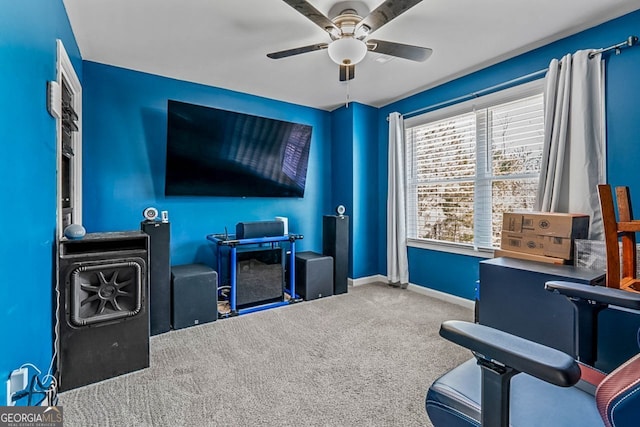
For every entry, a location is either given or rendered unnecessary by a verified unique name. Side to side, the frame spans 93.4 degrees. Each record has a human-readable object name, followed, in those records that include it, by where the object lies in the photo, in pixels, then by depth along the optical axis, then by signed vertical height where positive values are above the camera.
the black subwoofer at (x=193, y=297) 2.70 -0.75
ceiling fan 1.74 +1.19
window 2.78 +0.50
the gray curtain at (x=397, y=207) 3.80 +0.08
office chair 0.62 -0.42
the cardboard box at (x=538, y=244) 2.07 -0.24
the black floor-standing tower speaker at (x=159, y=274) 2.53 -0.50
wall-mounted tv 3.09 +0.69
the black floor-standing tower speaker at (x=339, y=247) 3.71 -0.42
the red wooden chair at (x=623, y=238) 1.62 -0.16
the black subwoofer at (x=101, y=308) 1.84 -0.60
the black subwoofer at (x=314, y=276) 3.48 -0.74
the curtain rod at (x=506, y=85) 2.13 +1.20
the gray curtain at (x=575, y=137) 2.24 +0.57
